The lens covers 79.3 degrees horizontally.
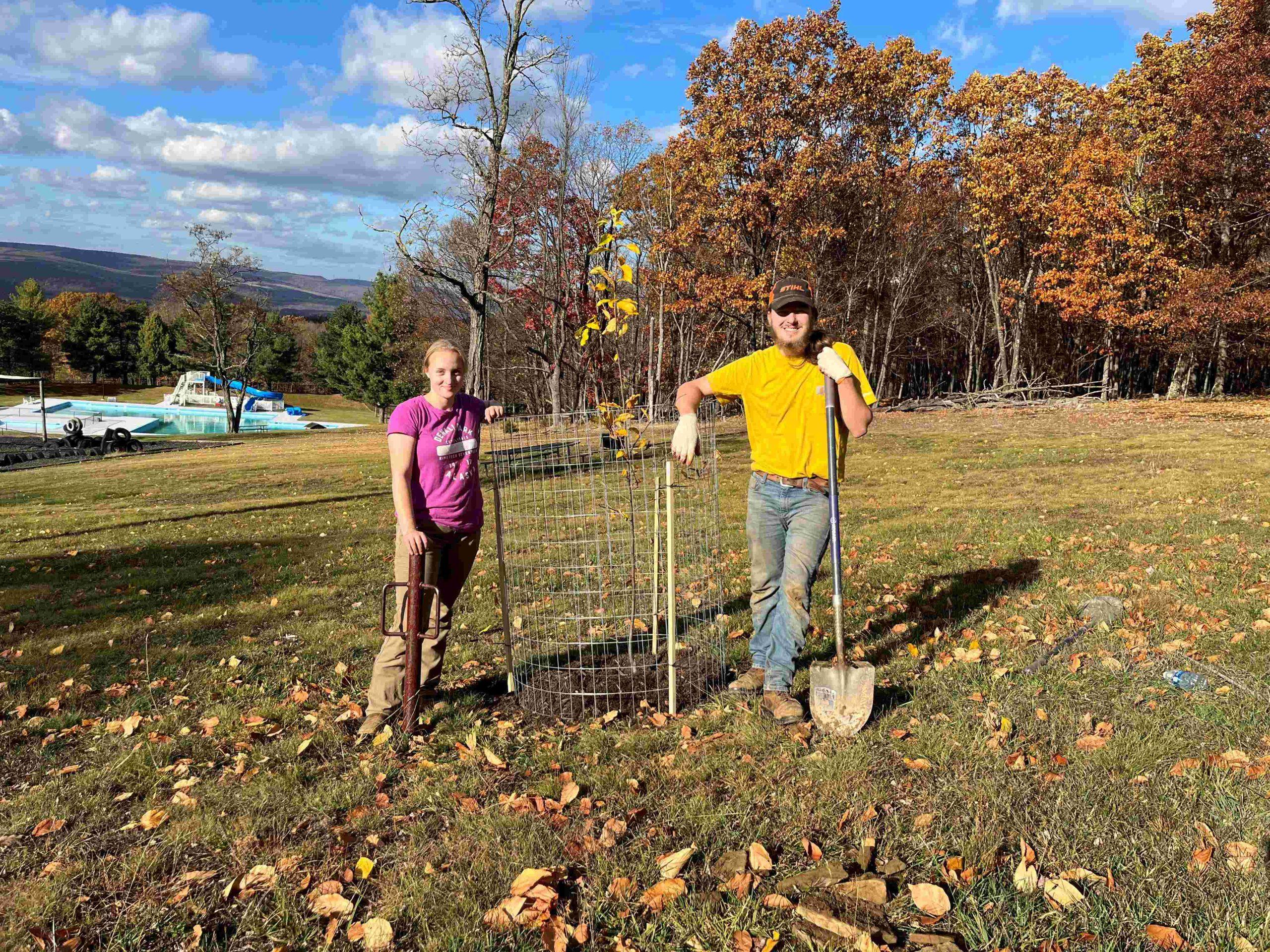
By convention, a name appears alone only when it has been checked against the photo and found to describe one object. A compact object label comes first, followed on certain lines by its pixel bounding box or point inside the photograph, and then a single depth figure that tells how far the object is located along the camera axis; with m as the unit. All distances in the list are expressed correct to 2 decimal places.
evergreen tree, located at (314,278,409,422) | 53.97
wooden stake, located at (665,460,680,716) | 4.04
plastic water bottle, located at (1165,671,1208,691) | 4.10
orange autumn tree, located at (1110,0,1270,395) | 21.38
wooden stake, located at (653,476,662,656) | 4.48
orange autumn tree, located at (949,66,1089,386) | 25.34
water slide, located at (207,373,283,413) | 58.28
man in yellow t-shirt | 3.80
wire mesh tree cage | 4.45
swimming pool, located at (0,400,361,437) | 44.56
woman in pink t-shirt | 3.88
